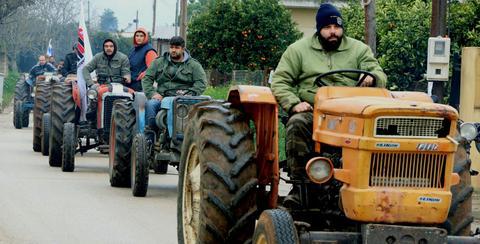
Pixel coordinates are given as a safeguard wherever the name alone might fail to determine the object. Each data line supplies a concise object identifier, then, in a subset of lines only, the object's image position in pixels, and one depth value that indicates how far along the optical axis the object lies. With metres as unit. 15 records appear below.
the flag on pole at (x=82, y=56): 22.44
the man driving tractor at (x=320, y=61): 10.36
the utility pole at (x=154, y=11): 85.29
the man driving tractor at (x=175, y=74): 18.48
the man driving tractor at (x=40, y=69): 38.22
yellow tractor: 8.66
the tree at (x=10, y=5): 62.69
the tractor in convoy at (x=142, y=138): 17.14
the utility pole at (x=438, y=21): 21.31
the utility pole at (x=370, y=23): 22.94
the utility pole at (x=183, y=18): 47.94
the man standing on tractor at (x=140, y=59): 21.81
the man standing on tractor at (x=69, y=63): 30.25
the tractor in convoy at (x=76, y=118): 20.86
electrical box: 20.53
